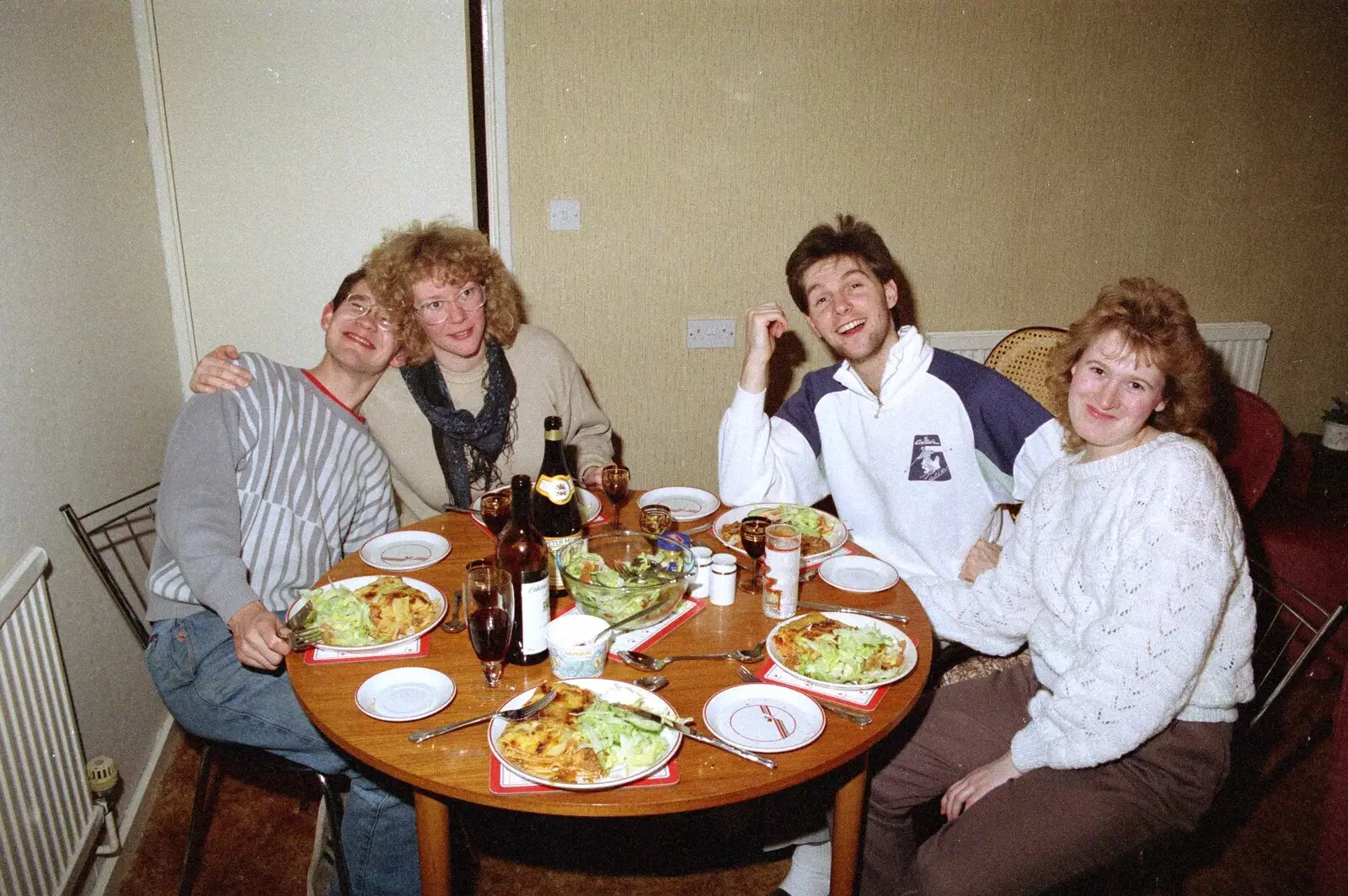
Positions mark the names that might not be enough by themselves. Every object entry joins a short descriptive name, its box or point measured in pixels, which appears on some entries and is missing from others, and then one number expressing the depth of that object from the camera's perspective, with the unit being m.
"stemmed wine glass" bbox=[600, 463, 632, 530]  2.09
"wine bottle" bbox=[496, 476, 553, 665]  1.52
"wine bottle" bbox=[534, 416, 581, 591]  2.00
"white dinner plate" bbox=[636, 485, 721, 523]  2.24
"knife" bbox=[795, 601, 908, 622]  1.71
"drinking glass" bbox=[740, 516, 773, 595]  1.73
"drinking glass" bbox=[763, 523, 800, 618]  1.69
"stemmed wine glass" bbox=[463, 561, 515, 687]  1.43
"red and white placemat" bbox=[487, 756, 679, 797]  1.25
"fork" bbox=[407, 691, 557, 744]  1.35
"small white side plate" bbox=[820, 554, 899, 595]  1.86
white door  2.91
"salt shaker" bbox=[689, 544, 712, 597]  1.81
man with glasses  1.83
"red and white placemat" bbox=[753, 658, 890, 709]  1.46
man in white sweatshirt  2.20
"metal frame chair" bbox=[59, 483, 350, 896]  1.91
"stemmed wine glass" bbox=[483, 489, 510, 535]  2.02
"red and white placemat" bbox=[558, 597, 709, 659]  1.63
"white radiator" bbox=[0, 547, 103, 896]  1.65
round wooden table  1.26
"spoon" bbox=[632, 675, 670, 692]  1.49
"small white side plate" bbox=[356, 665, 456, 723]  1.41
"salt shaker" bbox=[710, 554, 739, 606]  1.78
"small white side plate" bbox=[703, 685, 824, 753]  1.37
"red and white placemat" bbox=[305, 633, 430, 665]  1.57
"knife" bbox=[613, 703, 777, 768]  1.34
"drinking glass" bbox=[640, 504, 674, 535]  2.04
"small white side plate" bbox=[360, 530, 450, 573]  1.95
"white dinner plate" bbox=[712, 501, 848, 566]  1.97
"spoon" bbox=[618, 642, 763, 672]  1.55
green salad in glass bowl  1.61
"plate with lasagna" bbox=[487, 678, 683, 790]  1.26
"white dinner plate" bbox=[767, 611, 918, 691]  1.49
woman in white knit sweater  1.50
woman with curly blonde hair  2.37
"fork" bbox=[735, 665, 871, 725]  1.40
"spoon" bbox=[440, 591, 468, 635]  1.68
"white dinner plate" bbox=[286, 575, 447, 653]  1.57
